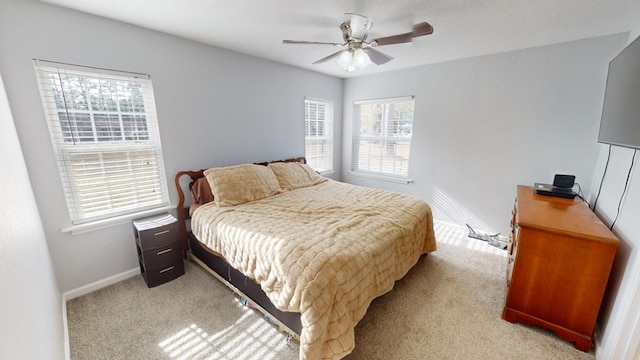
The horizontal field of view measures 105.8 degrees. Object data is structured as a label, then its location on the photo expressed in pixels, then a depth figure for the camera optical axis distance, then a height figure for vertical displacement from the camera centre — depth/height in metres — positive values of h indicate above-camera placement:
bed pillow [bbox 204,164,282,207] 2.47 -0.59
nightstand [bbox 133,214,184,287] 2.14 -1.08
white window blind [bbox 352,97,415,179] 3.82 -0.13
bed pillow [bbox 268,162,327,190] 3.12 -0.62
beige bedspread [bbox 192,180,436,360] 1.36 -0.83
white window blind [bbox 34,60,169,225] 1.91 -0.09
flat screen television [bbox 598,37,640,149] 1.40 +0.18
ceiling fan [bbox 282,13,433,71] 1.87 +0.67
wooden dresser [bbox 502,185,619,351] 1.49 -0.92
